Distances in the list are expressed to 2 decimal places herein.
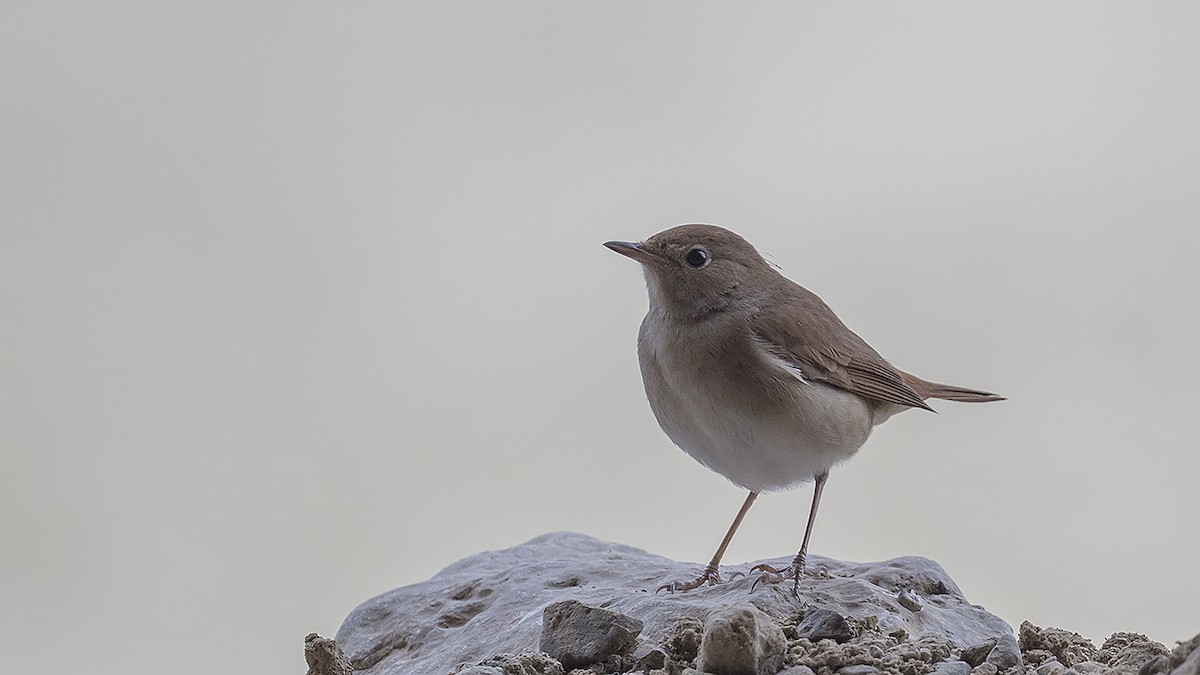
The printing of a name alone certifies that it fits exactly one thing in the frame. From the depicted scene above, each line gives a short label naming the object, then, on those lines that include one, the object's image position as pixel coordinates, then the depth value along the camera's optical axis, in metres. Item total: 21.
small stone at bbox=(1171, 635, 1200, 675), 4.78
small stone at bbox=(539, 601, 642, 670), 6.14
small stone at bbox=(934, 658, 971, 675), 5.66
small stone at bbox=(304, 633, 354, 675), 6.63
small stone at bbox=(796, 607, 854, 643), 6.18
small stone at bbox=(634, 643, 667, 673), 5.98
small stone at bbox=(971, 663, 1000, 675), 5.70
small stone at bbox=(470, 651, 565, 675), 5.91
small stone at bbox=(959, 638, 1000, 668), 5.93
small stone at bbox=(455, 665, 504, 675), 5.83
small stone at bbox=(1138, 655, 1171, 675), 5.21
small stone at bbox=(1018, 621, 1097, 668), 6.36
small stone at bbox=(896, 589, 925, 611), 7.13
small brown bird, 7.84
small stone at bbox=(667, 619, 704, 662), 6.10
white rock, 6.96
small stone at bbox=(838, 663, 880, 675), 5.55
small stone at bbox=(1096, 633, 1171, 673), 5.77
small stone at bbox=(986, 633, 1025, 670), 5.84
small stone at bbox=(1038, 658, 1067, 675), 5.71
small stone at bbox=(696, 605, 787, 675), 5.50
